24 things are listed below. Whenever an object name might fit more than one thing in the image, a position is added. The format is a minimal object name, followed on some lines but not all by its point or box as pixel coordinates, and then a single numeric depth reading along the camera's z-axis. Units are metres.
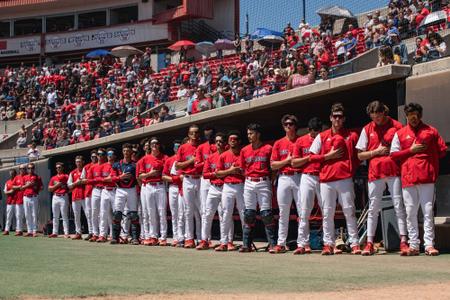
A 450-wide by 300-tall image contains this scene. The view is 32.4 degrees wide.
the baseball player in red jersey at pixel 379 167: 9.27
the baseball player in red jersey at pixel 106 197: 15.11
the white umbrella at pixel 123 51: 36.79
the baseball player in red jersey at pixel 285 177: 10.41
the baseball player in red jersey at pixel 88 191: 16.25
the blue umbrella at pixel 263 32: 27.95
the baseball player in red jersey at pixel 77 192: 17.08
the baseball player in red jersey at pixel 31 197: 18.91
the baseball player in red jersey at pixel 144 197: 13.62
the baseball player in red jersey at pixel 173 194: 12.98
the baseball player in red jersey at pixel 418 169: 8.88
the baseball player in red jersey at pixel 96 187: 15.45
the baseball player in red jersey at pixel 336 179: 9.60
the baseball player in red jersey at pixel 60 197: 17.77
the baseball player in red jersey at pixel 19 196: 19.22
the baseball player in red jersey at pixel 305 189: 9.98
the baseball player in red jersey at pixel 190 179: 12.33
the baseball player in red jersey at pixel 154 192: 13.39
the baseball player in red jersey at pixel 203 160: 12.10
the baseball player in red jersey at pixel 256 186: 10.81
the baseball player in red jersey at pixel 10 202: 19.75
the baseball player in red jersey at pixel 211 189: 11.63
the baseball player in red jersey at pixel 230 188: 11.29
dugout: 10.54
